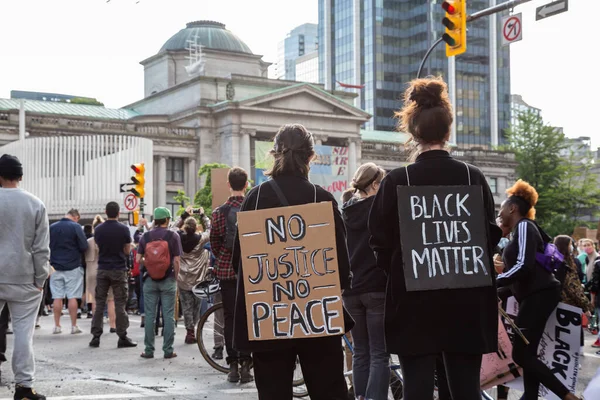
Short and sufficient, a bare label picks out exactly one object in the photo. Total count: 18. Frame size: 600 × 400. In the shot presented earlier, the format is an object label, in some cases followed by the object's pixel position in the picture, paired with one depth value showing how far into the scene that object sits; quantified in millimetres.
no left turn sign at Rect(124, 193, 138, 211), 25609
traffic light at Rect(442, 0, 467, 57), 13914
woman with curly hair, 6297
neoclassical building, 68062
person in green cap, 10977
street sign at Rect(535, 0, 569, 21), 13242
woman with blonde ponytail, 6344
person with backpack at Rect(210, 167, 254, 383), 8367
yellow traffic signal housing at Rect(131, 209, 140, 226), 26106
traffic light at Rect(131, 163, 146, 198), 24281
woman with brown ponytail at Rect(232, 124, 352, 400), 4594
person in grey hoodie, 7281
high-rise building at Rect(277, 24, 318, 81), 186488
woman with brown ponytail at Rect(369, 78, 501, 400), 4160
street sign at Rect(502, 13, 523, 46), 14398
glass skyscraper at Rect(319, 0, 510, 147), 120875
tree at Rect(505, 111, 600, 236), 50906
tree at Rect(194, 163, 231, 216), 56297
